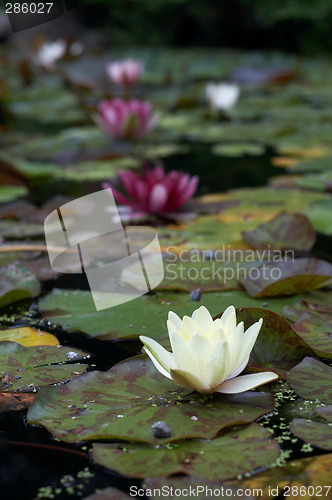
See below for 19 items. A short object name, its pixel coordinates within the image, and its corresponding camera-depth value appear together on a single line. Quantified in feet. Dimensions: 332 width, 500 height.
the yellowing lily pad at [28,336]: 5.75
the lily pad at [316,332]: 5.58
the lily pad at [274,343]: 5.51
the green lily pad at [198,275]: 6.16
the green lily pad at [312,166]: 9.51
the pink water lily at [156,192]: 7.16
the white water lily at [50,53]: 19.98
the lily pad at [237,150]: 11.11
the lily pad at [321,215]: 6.96
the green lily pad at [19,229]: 7.05
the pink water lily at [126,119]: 10.72
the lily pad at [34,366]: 5.44
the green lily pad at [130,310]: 5.84
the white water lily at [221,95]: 14.26
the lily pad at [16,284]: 6.14
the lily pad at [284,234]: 6.62
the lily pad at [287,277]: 6.02
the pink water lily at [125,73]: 15.34
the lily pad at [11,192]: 8.60
